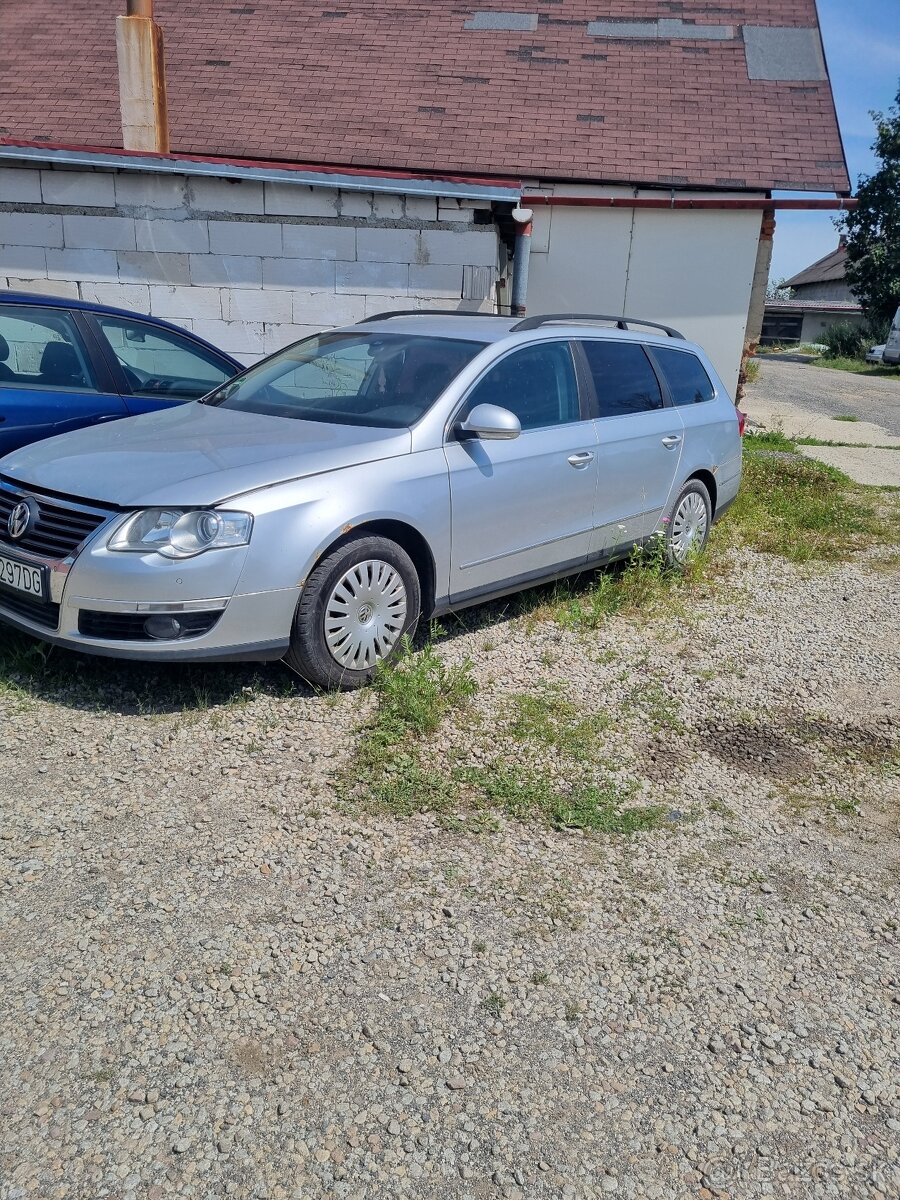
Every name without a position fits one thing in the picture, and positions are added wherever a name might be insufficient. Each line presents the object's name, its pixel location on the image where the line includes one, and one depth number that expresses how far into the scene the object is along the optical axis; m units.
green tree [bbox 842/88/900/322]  36.56
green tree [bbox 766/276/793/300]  60.71
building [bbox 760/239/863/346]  48.78
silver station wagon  3.96
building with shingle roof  9.36
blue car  5.34
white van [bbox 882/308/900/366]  32.62
